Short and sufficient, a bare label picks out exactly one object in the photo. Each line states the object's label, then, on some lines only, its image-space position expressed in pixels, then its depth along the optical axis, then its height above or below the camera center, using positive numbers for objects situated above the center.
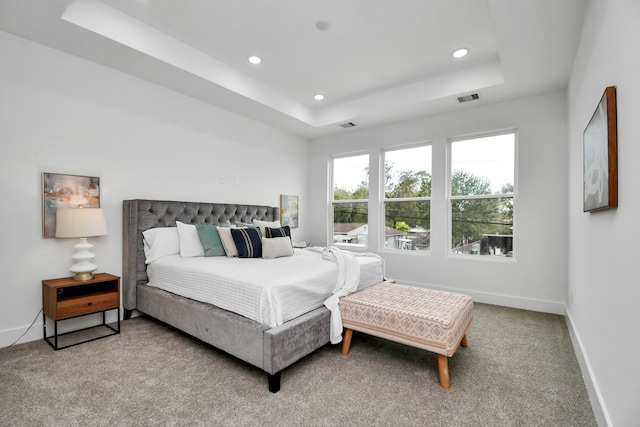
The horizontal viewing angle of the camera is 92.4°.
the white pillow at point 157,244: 3.31 -0.33
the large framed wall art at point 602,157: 1.50 +0.32
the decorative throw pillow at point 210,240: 3.42 -0.30
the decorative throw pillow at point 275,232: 3.70 -0.22
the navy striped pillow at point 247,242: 3.32 -0.31
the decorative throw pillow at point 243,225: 3.90 -0.14
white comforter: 2.18 -0.56
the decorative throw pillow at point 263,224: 4.00 -0.14
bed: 2.04 -0.81
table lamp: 2.65 -0.13
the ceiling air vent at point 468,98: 3.78 +1.46
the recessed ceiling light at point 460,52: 3.24 +1.73
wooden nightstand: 2.57 -0.75
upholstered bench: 2.06 -0.76
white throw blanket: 2.49 -0.63
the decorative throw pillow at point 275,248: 3.35 -0.38
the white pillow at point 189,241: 3.37 -0.30
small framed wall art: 5.29 +0.07
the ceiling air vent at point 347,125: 4.86 +1.44
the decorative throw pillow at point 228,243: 3.38 -0.32
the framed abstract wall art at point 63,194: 2.80 +0.19
